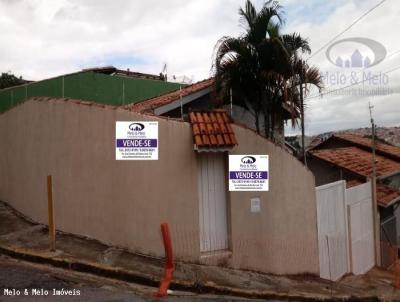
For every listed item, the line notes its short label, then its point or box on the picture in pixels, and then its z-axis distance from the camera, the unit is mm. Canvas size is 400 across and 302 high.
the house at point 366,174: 13117
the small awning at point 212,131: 7293
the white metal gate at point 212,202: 7695
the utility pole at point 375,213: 12436
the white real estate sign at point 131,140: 7375
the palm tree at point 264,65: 8812
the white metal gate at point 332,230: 8992
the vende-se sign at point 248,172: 7719
